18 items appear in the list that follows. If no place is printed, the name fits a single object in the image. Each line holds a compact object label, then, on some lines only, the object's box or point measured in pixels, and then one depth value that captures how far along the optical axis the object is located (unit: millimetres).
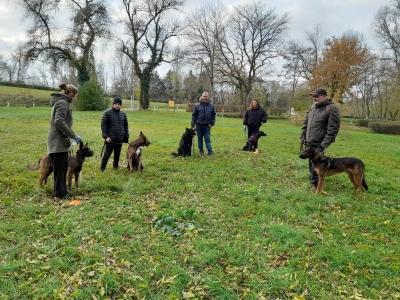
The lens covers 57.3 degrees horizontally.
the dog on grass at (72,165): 7684
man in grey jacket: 7602
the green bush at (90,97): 37250
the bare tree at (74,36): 39406
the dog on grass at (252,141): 13156
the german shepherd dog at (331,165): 7809
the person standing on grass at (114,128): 9305
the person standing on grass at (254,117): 12630
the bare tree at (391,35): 41750
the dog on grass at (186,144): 12030
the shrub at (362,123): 41288
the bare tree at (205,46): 46594
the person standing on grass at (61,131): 6762
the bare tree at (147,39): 42500
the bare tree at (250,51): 46812
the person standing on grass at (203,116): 11938
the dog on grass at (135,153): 9539
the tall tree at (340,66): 36438
